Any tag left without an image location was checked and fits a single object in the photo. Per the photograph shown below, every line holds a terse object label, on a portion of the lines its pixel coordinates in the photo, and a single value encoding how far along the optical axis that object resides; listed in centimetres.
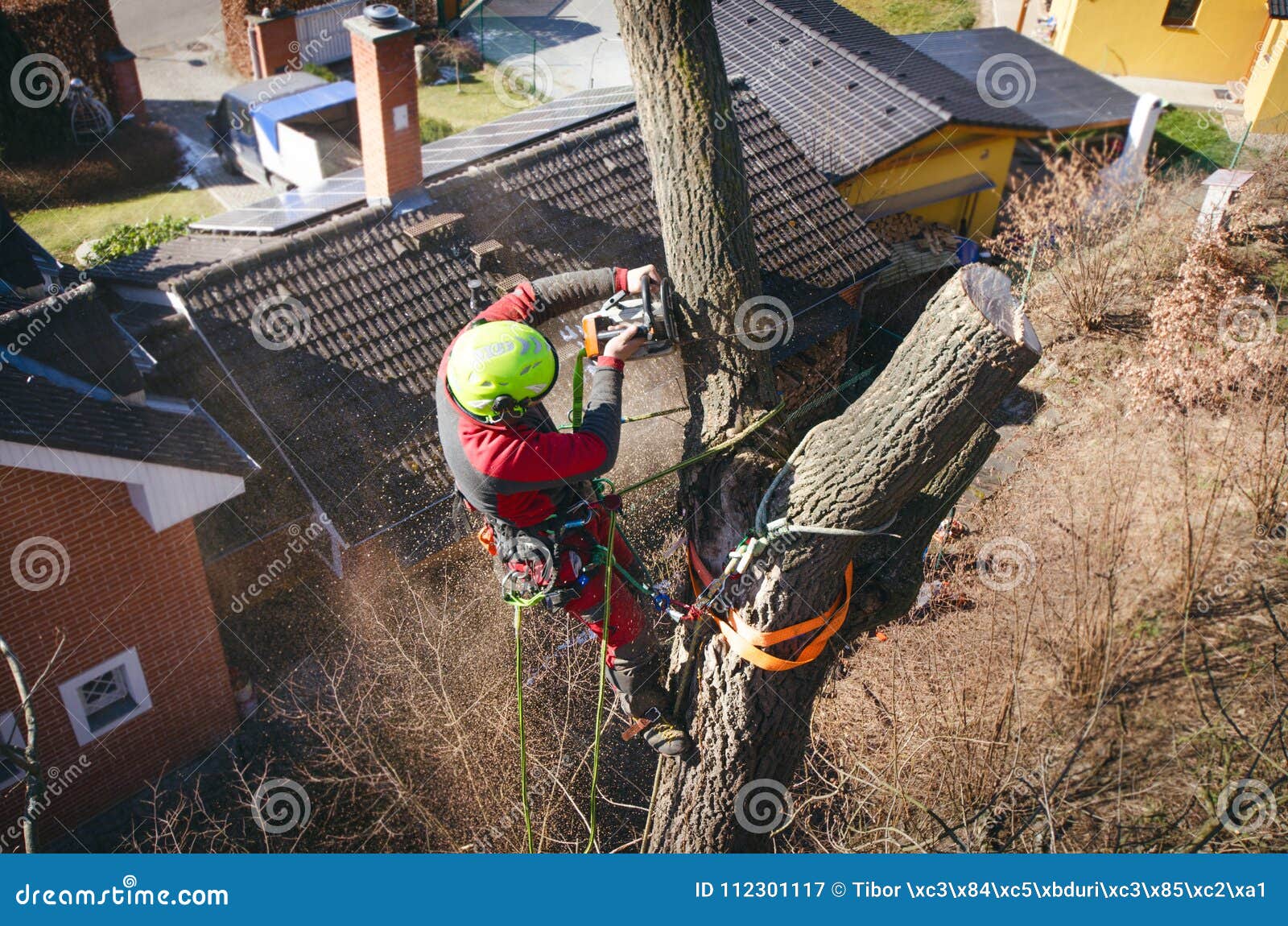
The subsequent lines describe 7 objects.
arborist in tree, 392
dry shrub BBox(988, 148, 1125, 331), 1179
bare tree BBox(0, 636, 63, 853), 507
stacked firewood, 1423
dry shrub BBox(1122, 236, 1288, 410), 963
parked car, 1719
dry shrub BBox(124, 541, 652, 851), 646
